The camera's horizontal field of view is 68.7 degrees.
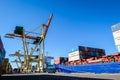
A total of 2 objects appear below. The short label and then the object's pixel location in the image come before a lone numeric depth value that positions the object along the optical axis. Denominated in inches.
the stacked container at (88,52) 1103.1
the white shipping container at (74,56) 1096.0
